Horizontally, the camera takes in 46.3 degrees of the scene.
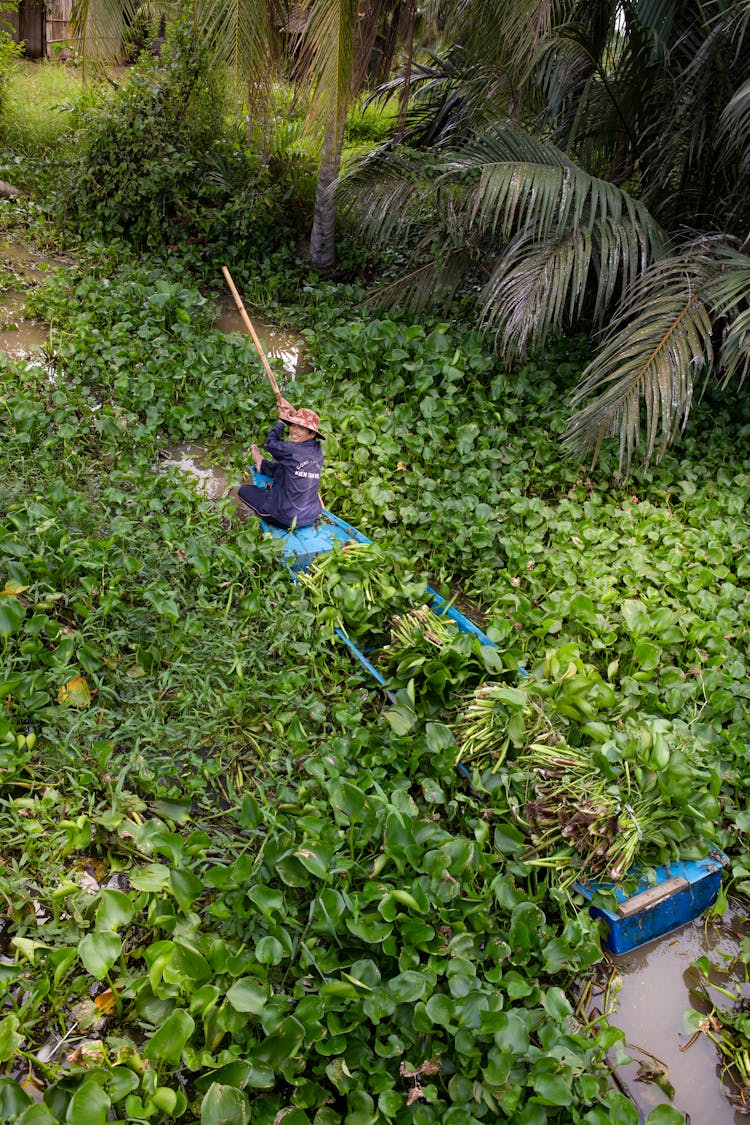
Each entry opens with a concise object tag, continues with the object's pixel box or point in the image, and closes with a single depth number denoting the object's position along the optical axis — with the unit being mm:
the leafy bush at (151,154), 6414
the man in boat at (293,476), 3854
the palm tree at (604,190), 4434
